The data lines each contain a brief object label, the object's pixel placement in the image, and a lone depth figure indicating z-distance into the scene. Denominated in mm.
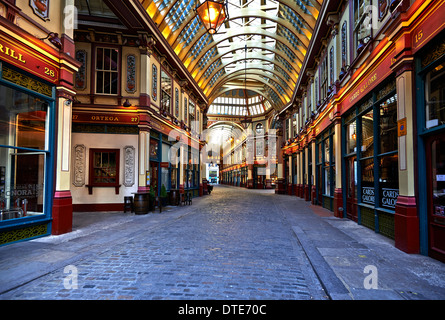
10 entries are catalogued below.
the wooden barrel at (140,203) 11219
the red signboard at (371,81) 6695
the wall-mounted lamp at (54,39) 6887
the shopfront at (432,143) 4941
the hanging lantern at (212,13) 8260
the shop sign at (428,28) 4715
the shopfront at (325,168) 12540
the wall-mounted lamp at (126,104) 12008
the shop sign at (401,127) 5793
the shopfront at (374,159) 6875
